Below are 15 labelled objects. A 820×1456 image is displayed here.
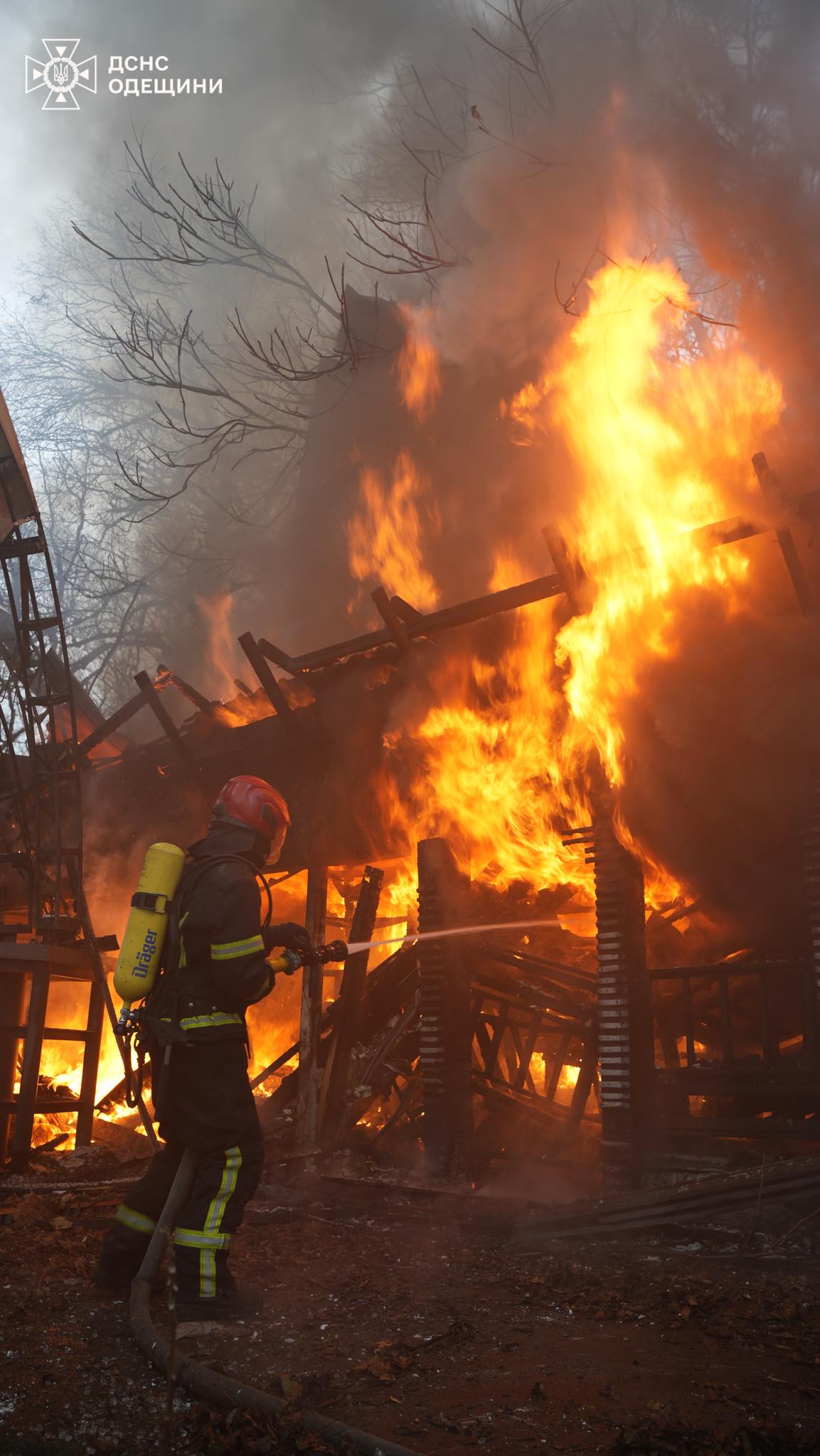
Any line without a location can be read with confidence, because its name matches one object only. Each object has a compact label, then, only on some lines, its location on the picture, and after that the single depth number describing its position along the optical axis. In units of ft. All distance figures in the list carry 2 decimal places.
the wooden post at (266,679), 35.50
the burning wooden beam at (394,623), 32.48
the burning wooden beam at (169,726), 38.68
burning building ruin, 24.47
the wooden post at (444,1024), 27.84
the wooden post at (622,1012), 24.12
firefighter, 14.99
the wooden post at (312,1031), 30.86
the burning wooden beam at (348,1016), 31.24
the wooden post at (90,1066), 30.45
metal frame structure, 29.12
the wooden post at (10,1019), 28.91
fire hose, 9.04
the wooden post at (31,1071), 27.55
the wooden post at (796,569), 24.48
